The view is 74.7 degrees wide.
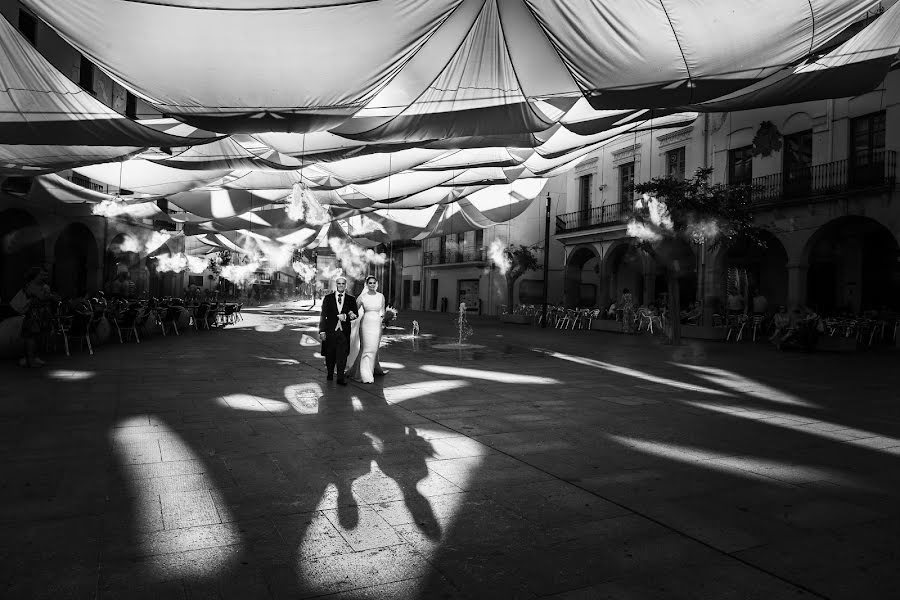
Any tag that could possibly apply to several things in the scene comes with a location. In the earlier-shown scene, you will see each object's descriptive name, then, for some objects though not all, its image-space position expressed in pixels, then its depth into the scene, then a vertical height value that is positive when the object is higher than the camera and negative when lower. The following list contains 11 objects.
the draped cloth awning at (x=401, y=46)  4.61 +2.16
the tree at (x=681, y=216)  14.66 +2.34
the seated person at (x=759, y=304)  19.02 +0.23
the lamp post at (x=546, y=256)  23.97 +1.96
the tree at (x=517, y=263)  27.92 +1.89
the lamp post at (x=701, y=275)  21.42 +1.25
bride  8.21 -0.44
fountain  14.09 -1.07
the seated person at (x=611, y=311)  23.86 -0.23
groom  8.08 -0.34
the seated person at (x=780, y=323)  15.95 -0.30
